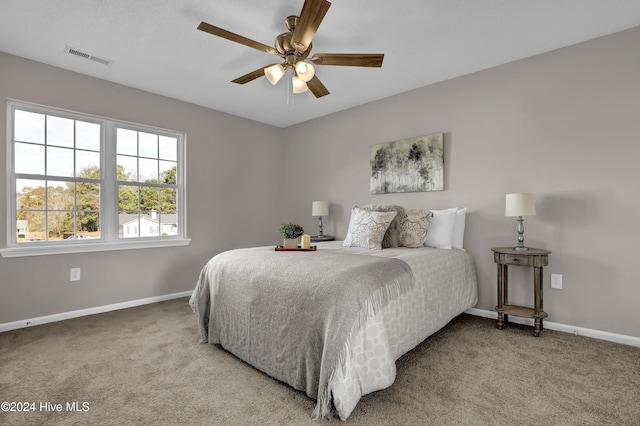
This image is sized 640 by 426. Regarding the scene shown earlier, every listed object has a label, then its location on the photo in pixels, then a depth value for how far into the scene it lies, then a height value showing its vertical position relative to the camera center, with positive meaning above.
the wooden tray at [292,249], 2.73 -0.32
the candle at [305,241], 2.84 -0.26
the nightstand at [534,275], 2.72 -0.54
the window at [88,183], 3.13 +0.31
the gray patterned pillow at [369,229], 3.18 -0.17
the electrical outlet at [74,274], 3.34 -0.67
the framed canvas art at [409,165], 3.67 +0.59
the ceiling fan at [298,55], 2.10 +1.17
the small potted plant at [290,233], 2.85 -0.20
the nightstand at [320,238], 4.45 -0.36
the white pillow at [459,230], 3.39 -0.18
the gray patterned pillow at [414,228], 3.29 -0.16
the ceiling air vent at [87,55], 2.91 +1.47
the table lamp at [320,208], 4.57 +0.06
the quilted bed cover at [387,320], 1.66 -0.74
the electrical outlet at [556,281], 2.91 -0.61
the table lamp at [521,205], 2.77 +0.08
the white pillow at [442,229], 3.33 -0.17
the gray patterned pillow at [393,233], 3.29 -0.21
